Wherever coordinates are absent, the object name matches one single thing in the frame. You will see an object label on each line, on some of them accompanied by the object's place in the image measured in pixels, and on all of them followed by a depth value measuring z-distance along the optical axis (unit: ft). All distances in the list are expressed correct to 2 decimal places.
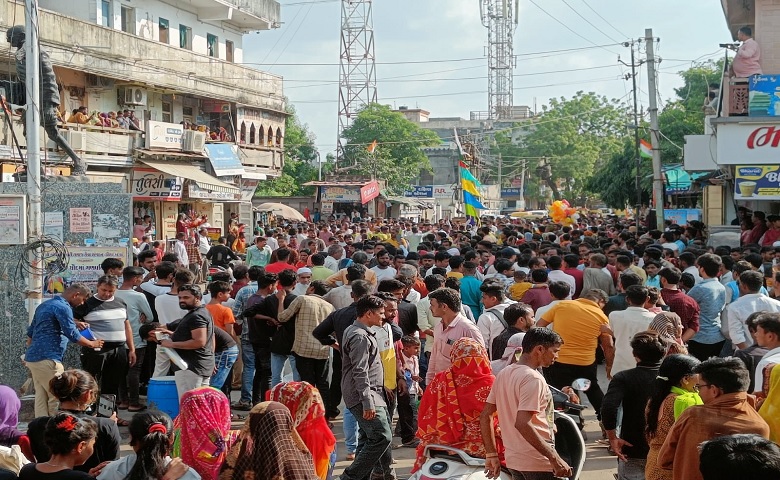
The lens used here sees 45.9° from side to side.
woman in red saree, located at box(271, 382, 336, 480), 17.88
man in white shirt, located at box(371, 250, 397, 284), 38.91
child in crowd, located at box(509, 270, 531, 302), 34.83
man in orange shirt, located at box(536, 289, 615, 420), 25.63
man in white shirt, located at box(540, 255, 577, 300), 36.94
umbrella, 128.82
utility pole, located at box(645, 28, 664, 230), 72.90
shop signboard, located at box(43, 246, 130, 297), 35.78
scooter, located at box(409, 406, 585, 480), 17.76
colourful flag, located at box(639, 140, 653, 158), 100.93
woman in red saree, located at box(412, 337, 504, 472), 18.56
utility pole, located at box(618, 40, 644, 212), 82.07
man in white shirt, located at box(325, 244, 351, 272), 46.73
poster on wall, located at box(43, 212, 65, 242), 35.42
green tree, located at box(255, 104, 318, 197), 216.95
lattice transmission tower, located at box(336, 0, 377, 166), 196.85
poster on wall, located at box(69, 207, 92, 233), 35.81
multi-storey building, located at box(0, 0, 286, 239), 83.56
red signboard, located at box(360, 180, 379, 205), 131.85
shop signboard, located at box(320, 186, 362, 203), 156.15
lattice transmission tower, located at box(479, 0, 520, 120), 324.19
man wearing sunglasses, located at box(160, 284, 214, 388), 26.00
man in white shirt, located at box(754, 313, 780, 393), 19.44
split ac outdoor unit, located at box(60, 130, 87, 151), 79.66
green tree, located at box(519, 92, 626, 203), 248.73
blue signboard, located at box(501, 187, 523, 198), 273.91
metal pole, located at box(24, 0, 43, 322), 33.63
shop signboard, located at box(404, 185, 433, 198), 216.33
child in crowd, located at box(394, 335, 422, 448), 26.99
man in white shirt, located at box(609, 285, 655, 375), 25.11
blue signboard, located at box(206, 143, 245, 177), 101.04
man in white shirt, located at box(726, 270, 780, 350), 26.25
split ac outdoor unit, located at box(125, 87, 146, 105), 93.35
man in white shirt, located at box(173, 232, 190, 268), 62.44
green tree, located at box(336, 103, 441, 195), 219.00
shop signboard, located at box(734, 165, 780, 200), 55.72
